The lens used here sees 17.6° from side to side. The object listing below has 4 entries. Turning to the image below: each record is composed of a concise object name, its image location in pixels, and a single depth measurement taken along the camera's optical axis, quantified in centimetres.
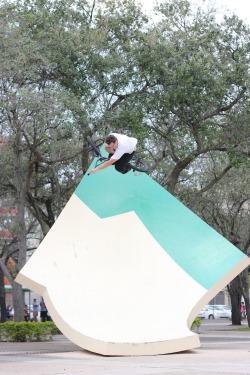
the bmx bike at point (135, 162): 1775
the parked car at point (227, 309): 6319
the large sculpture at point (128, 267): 1819
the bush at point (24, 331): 2638
